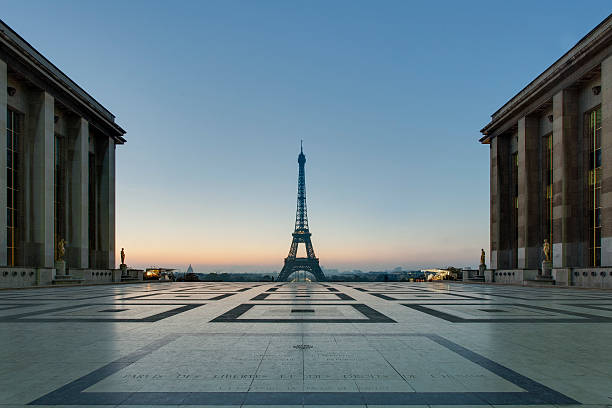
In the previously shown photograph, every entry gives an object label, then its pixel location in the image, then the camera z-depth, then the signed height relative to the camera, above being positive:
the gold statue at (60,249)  43.41 -2.63
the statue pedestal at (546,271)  43.49 -5.03
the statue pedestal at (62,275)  42.24 -5.23
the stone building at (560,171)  39.41 +5.98
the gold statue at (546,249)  43.73 -2.78
